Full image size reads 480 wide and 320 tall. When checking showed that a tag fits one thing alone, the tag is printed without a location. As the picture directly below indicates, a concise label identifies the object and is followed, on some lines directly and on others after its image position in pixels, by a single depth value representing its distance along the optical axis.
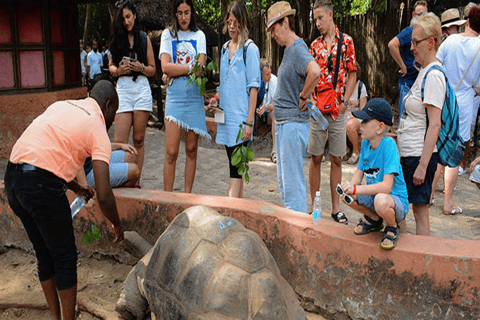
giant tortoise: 2.87
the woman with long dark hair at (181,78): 4.86
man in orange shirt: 3.10
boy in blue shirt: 3.17
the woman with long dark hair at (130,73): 5.14
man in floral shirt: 4.89
